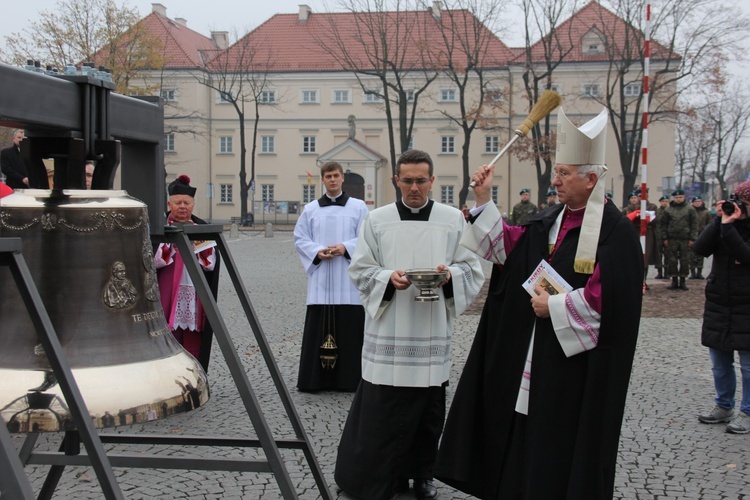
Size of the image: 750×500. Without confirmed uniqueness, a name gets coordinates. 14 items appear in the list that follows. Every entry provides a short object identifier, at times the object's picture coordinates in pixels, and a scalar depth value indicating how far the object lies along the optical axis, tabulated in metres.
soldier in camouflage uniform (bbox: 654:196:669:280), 15.87
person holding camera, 5.85
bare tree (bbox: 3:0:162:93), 33.94
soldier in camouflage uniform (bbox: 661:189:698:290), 15.03
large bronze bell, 2.11
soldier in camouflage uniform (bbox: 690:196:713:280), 16.41
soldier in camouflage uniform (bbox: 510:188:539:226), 20.81
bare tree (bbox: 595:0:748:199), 35.88
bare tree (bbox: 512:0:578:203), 37.37
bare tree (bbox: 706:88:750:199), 57.09
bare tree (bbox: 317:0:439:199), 39.97
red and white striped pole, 12.91
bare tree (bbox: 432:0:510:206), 39.25
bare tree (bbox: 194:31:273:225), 50.22
